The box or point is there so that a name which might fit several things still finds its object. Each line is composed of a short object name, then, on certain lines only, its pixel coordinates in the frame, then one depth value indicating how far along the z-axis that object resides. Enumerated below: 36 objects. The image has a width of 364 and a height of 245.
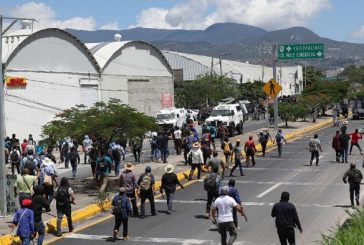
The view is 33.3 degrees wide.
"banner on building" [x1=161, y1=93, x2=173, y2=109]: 60.50
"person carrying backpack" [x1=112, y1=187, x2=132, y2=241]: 13.97
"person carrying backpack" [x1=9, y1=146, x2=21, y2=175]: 26.66
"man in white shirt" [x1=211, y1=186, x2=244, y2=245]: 12.45
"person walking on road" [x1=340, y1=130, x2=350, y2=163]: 27.30
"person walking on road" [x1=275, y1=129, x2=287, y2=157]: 30.36
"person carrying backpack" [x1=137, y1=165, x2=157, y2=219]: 16.47
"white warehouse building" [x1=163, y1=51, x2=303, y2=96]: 101.75
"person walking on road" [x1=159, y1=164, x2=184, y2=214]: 16.89
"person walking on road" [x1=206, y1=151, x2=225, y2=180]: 17.92
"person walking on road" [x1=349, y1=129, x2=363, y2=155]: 30.41
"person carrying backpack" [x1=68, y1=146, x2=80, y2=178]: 24.23
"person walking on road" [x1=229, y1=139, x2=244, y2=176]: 24.48
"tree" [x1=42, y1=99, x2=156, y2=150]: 20.83
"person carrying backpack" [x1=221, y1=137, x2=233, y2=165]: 27.03
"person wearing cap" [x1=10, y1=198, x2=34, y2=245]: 11.94
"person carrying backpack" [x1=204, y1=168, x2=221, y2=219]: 16.02
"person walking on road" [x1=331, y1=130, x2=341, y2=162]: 27.60
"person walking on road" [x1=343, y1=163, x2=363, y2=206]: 16.75
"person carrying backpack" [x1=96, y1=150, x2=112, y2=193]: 20.78
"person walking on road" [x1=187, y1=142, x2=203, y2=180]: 22.50
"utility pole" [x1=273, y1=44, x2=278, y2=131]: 44.31
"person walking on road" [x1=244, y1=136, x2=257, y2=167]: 27.03
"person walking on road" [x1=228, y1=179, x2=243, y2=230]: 14.10
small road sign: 40.88
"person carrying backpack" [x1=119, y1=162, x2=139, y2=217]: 16.33
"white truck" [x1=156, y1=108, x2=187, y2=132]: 47.28
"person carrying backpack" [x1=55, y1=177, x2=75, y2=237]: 14.59
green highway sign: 44.31
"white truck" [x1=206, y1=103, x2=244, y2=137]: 43.66
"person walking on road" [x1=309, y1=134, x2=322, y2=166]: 26.70
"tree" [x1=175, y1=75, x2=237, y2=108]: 75.62
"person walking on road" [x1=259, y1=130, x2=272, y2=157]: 30.93
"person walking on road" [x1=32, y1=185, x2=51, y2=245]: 13.07
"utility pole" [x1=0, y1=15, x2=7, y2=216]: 16.77
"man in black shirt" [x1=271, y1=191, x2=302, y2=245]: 11.68
